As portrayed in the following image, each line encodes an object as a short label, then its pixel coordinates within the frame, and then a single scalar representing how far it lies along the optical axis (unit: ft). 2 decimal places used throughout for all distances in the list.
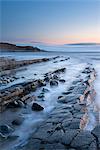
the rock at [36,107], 10.81
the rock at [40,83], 16.68
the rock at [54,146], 6.42
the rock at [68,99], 11.47
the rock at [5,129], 8.05
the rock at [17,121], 8.97
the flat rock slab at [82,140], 6.45
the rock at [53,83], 16.84
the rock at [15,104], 11.25
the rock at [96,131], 6.98
